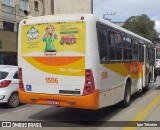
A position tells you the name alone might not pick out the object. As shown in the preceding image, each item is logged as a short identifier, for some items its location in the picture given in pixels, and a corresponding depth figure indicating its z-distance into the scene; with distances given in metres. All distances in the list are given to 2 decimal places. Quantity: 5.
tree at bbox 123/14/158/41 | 86.23
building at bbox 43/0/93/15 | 55.88
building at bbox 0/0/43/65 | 27.73
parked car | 11.67
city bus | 8.59
